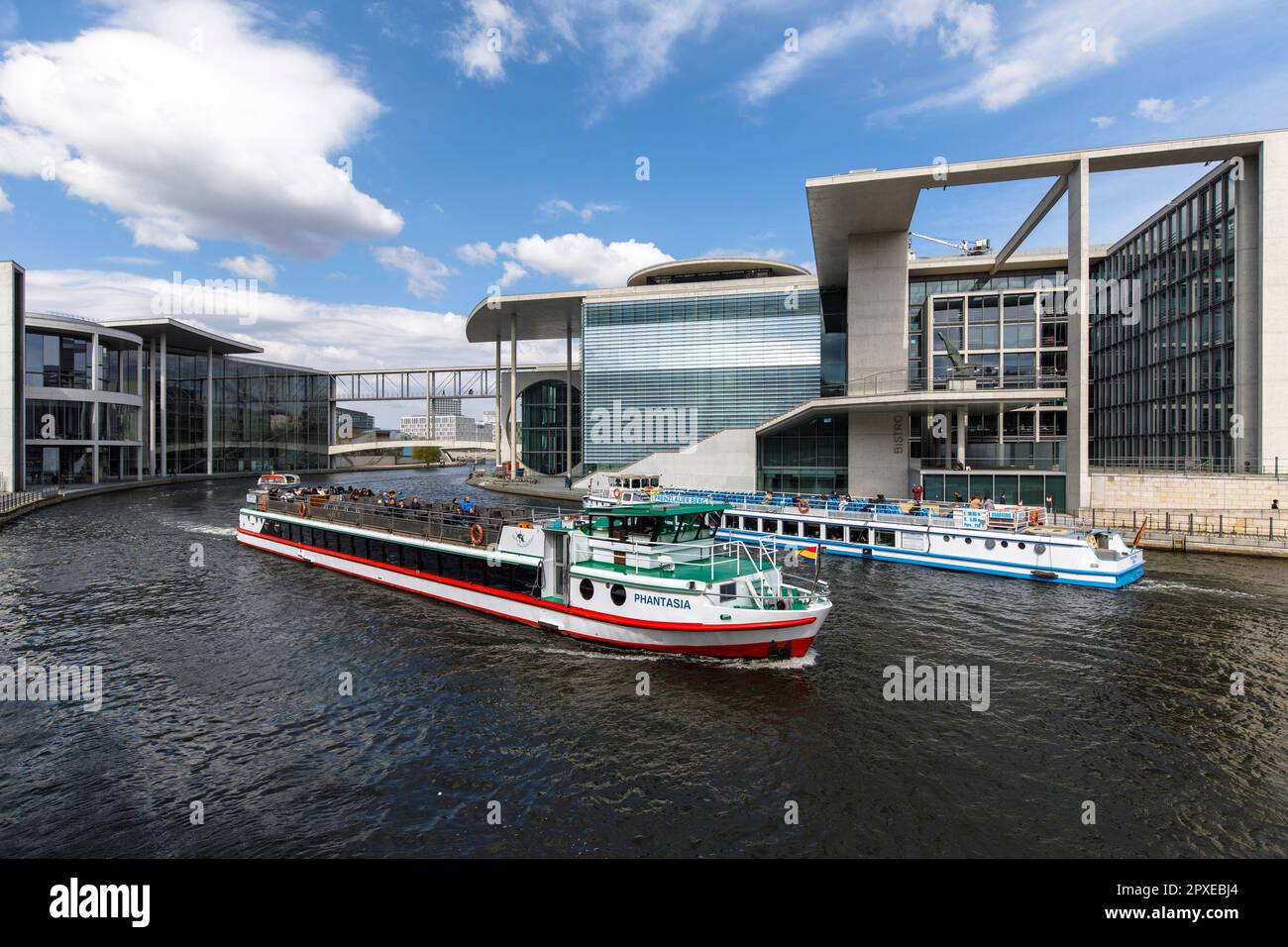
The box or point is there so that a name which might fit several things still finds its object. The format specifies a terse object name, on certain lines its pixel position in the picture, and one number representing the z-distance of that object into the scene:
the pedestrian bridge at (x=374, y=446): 140.59
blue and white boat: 28.12
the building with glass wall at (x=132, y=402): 62.72
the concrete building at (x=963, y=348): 43.06
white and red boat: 18.00
